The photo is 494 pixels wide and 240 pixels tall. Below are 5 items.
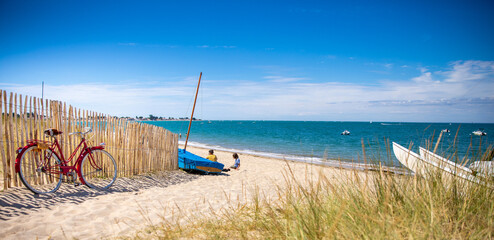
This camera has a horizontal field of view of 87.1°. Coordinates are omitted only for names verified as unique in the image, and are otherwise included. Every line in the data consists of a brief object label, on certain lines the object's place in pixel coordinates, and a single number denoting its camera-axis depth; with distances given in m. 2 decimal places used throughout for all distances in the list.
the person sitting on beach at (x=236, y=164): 11.46
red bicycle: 4.25
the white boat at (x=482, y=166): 3.23
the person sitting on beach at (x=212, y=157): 10.04
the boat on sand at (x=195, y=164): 8.73
